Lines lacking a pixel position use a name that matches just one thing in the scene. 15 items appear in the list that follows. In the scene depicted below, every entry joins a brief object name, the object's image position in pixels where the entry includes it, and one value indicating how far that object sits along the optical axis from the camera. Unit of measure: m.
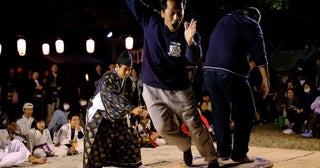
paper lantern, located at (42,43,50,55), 18.31
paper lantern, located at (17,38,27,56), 16.09
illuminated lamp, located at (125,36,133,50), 18.17
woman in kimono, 5.02
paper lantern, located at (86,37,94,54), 18.22
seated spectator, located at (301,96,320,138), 10.58
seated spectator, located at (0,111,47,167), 6.84
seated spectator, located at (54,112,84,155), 8.39
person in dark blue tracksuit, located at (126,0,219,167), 4.39
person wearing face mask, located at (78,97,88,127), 10.42
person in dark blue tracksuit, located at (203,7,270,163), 4.82
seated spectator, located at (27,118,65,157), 7.87
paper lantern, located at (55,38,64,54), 17.47
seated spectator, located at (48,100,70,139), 9.02
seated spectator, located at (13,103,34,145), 7.86
